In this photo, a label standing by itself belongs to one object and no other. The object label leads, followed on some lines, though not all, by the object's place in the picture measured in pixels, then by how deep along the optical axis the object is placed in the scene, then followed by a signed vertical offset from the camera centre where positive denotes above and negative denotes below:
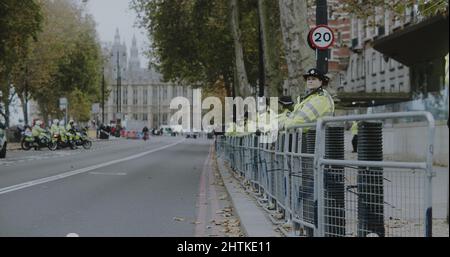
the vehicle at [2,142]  26.42 -0.54
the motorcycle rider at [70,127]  38.19 +0.04
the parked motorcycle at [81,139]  38.19 -0.62
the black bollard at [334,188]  5.96 -0.53
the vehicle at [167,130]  118.31 -0.43
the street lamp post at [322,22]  12.59 +2.00
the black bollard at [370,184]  5.42 -0.45
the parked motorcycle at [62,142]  36.37 -0.75
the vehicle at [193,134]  102.31 -0.96
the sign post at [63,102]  48.19 +1.75
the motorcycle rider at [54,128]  36.57 -0.04
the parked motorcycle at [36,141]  35.22 -0.68
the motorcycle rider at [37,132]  35.25 -0.21
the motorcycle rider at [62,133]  36.88 -0.28
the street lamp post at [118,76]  74.59 +5.45
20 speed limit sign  12.37 +1.58
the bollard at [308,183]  6.62 -0.54
